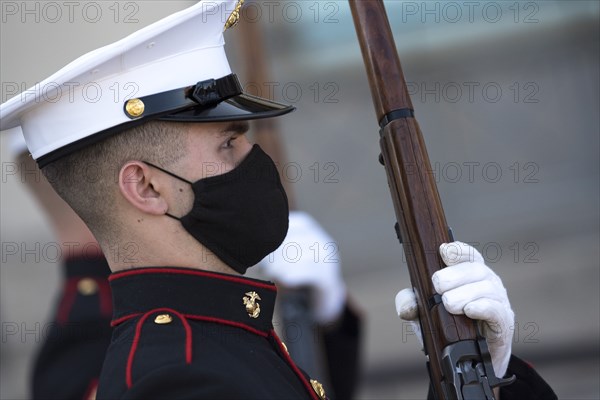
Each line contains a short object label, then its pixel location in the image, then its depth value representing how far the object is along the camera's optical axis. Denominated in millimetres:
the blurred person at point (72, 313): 4972
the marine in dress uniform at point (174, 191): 4675
